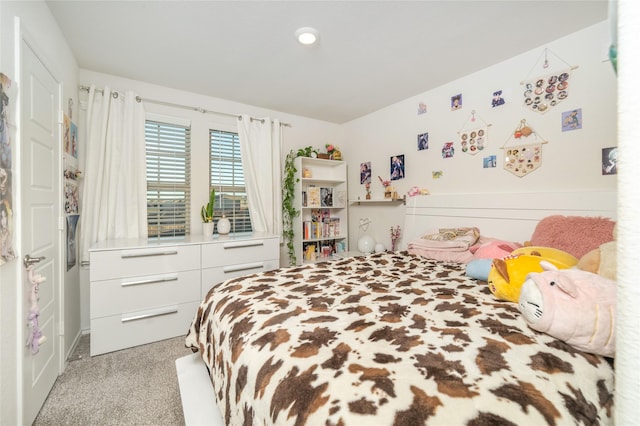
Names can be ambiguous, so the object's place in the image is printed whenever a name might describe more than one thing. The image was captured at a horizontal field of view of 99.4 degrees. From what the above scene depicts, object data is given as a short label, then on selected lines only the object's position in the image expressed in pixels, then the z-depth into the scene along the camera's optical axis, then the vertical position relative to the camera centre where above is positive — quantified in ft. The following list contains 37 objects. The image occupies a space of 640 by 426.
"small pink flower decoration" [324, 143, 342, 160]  12.62 +2.77
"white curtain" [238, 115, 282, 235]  10.64 +1.75
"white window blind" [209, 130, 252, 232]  10.46 +1.30
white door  4.53 +0.05
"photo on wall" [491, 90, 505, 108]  7.77 +3.21
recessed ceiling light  6.28 +4.16
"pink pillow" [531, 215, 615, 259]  5.07 -0.48
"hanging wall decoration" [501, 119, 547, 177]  7.09 +1.56
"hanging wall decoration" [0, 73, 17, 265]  3.80 +0.68
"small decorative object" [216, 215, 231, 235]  9.90 -0.52
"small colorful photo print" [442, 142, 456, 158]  8.93 +2.00
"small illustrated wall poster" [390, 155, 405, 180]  10.52 +1.70
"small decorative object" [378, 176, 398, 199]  10.72 +0.87
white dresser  6.95 -1.98
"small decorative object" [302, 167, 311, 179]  11.96 +1.69
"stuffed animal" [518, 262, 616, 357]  2.81 -1.10
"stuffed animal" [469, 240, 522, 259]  5.74 -0.86
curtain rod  8.23 +3.73
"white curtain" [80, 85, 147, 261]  8.06 +1.30
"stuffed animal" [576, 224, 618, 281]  3.57 -0.76
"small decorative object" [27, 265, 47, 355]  4.59 -1.76
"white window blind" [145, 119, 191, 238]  9.32 +1.21
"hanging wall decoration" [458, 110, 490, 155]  8.12 +2.31
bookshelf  11.73 +0.09
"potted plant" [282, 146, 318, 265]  11.60 +0.61
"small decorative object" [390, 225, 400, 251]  10.69 -1.04
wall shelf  10.44 +0.41
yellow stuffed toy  4.19 -0.94
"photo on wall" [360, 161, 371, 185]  12.09 +1.74
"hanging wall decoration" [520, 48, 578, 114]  6.64 +3.19
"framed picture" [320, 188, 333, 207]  12.55 +0.65
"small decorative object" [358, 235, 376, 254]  11.23 -1.42
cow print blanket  2.08 -1.46
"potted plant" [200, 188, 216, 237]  9.52 -0.18
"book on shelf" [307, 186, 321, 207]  12.04 +0.66
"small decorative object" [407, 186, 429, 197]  9.71 +0.70
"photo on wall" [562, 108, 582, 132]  6.42 +2.15
